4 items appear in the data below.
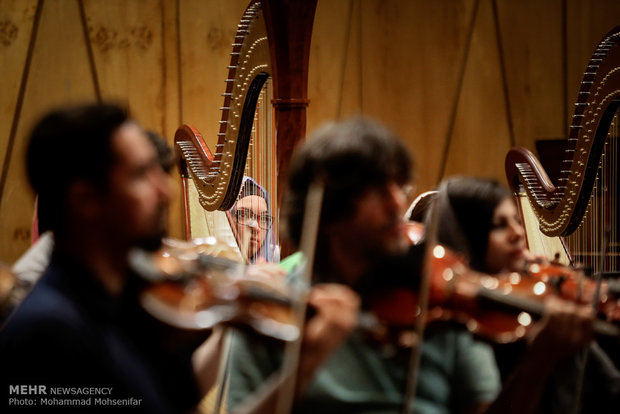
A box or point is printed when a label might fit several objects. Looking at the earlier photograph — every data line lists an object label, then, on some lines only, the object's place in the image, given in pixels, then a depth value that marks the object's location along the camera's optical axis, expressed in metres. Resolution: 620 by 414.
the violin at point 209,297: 4.10
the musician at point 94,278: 4.07
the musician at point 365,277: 4.29
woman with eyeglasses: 6.76
